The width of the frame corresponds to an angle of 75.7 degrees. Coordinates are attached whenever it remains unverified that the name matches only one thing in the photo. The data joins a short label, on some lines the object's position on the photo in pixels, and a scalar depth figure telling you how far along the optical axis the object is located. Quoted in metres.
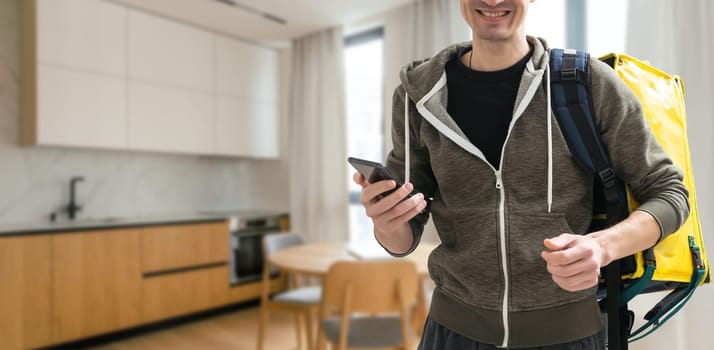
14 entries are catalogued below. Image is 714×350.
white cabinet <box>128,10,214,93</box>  3.65
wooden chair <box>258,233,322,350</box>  2.68
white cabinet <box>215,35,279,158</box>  4.30
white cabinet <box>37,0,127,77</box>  3.15
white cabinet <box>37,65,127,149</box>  3.16
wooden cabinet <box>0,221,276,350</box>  2.84
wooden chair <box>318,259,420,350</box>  1.96
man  0.72
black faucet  3.55
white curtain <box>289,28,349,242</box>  4.20
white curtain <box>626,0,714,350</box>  2.23
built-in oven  4.07
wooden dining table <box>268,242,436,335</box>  2.20
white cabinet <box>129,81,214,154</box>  3.66
